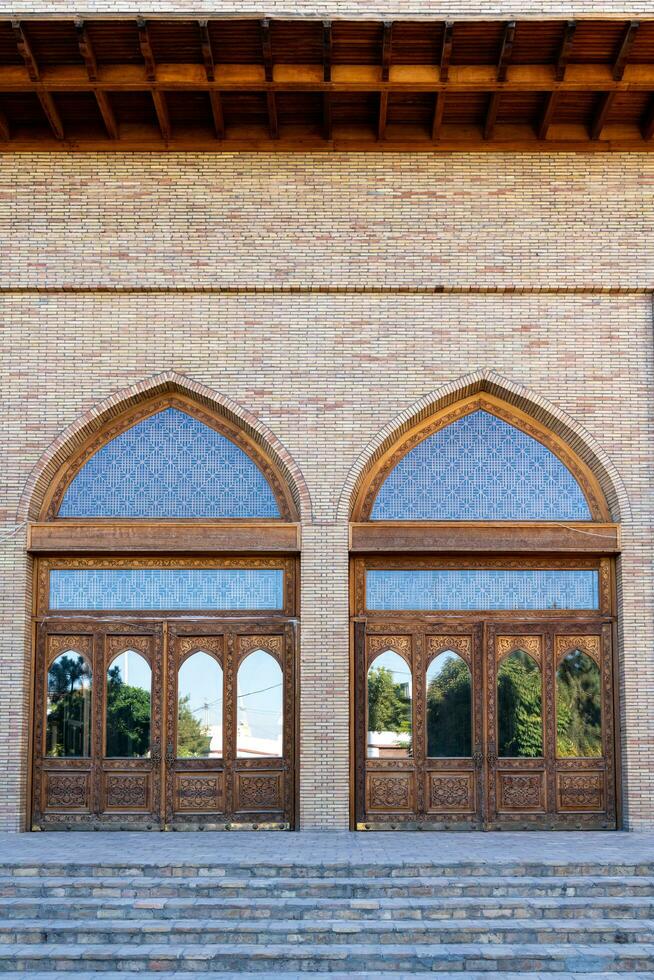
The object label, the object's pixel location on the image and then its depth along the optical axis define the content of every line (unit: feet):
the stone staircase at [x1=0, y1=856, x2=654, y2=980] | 28.14
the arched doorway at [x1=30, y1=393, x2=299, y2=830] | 40.14
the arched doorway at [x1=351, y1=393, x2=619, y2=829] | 40.16
